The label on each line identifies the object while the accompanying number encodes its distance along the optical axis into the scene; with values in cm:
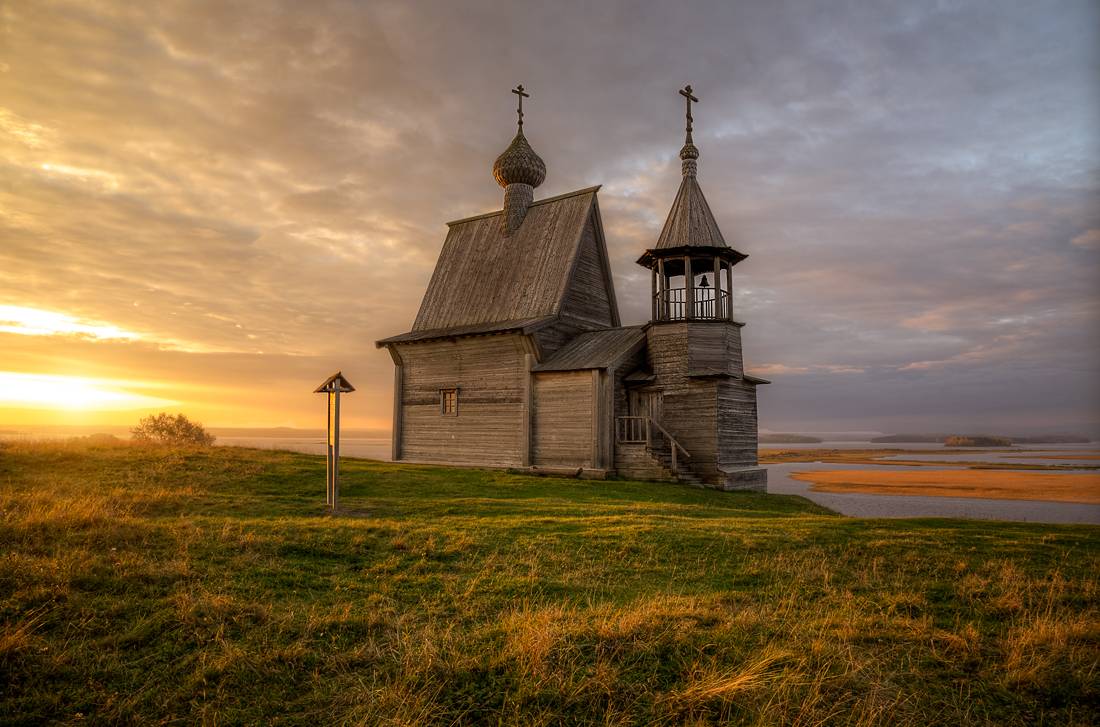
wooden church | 2372
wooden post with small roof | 1465
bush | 4225
